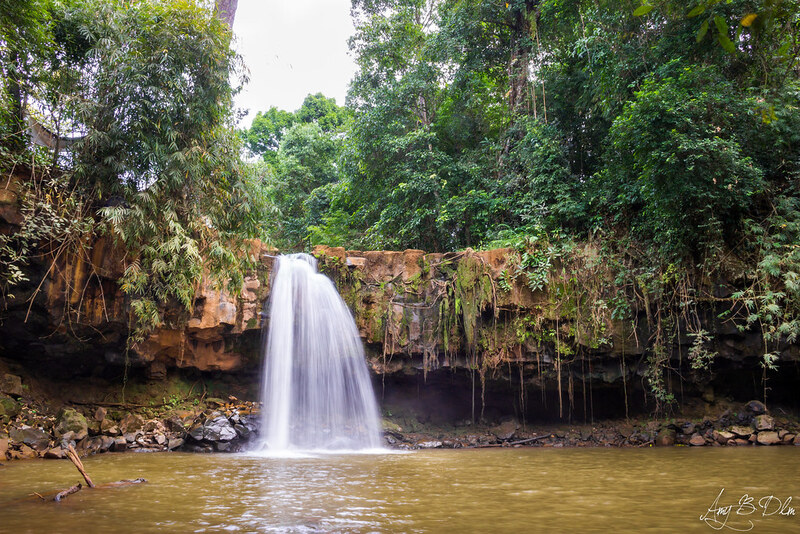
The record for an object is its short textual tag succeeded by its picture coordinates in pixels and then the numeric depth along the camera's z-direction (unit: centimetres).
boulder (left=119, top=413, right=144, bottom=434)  1091
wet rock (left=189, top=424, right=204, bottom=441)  1047
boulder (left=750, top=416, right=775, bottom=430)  1066
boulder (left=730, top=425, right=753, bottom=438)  1064
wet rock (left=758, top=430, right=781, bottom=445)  1027
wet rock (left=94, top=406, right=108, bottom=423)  1101
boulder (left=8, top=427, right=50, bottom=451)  883
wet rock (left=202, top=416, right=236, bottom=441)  1052
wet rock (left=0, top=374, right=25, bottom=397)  1043
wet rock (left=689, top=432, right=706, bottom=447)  1060
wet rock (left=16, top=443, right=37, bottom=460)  848
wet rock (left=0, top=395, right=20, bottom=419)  972
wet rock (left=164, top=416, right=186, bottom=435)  1101
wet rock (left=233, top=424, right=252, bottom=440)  1101
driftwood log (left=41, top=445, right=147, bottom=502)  454
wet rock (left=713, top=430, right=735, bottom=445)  1060
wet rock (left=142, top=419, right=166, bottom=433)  1098
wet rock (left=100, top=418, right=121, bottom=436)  1060
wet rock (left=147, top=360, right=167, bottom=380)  1220
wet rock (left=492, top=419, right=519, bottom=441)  1258
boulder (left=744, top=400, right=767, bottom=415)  1130
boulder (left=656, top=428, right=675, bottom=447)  1086
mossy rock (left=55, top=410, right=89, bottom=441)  969
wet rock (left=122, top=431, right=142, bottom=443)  1047
